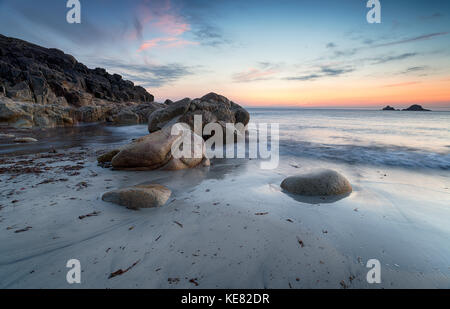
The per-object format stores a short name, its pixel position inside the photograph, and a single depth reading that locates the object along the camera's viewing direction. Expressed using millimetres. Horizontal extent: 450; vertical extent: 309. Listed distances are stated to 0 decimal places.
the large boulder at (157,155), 5027
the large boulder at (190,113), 10844
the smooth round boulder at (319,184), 3625
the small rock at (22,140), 8660
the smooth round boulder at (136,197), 3035
